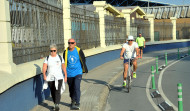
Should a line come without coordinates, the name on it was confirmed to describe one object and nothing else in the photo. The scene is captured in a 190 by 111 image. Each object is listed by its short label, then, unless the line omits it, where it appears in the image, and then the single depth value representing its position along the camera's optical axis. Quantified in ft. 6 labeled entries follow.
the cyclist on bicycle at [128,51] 39.27
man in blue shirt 27.89
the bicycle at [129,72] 37.55
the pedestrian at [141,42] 77.45
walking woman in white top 26.30
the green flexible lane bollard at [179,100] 21.76
